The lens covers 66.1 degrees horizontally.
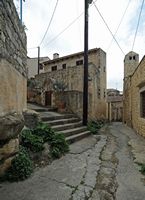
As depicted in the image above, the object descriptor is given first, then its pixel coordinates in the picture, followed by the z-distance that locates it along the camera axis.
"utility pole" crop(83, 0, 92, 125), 5.18
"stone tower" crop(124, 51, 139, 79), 11.98
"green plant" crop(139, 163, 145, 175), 2.33
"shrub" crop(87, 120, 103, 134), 5.06
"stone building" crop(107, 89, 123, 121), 12.80
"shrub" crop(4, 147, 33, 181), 1.88
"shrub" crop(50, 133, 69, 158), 2.70
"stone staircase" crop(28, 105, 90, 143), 3.76
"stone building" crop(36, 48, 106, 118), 5.56
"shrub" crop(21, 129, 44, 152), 2.41
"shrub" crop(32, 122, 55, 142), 2.85
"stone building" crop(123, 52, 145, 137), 4.93
